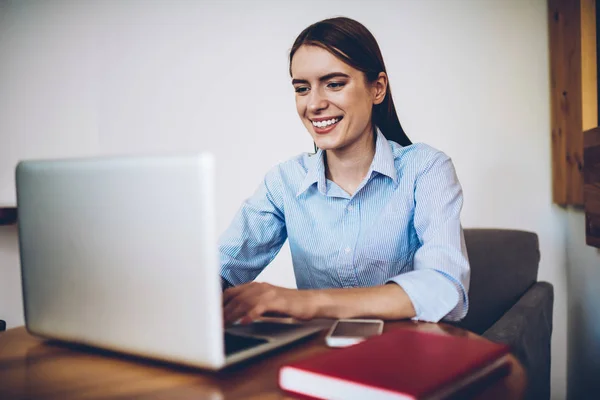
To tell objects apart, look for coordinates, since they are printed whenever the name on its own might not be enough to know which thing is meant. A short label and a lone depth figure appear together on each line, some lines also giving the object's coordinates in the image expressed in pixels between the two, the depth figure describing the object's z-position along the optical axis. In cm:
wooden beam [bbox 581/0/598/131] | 176
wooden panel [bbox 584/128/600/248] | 154
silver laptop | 60
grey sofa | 148
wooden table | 63
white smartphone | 77
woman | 139
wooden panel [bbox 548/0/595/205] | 182
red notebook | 53
